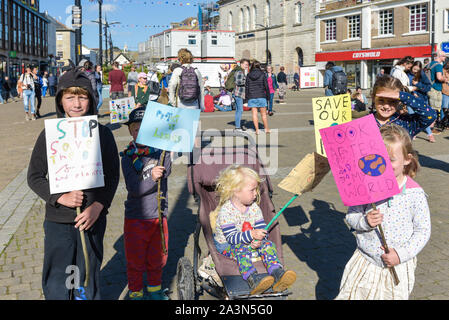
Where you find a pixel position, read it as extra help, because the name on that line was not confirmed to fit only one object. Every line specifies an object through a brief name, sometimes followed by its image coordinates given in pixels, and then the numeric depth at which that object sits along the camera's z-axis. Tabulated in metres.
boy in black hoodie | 2.76
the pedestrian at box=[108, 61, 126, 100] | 16.83
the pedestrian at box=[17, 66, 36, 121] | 16.67
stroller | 3.20
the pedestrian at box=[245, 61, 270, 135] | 12.00
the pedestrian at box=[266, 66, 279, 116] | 17.86
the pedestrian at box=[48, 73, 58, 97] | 37.84
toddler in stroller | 3.29
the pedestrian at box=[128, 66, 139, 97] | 17.47
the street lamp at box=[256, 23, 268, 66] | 56.25
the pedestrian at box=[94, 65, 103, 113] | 16.12
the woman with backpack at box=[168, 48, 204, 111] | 8.65
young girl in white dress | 2.60
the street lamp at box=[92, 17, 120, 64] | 42.84
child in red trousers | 3.61
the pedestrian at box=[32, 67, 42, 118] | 17.77
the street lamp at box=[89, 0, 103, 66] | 33.06
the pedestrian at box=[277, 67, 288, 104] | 24.73
